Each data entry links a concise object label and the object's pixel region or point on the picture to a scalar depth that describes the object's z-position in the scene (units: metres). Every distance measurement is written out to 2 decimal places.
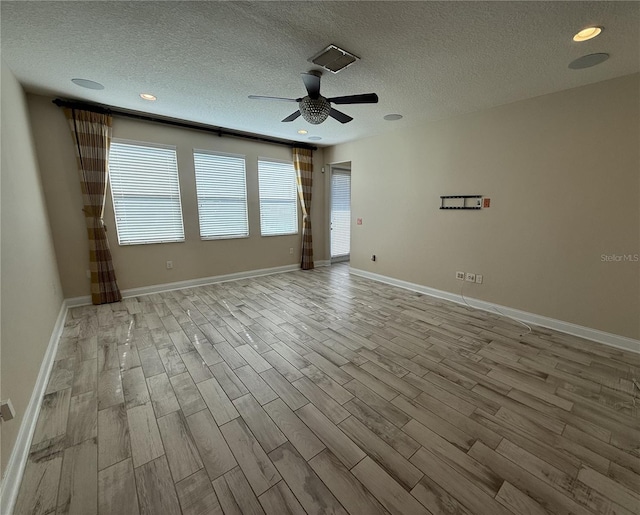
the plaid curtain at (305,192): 5.30
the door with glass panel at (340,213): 6.03
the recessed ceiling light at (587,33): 1.78
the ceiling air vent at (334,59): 2.04
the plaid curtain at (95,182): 3.28
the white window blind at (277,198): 5.07
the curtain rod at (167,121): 3.18
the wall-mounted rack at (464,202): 3.43
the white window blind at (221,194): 4.39
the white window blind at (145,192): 3.69
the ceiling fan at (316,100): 2.28
